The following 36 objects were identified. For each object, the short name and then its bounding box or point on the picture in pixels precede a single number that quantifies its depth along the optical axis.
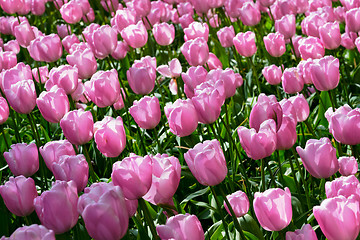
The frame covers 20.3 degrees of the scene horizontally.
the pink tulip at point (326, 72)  1.71
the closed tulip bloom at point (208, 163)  1.35
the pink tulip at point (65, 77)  1.84
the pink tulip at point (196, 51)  2.01
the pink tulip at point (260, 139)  1.41
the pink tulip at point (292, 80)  1.81
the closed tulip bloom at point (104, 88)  1.73
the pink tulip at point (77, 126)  1.57
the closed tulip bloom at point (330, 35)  2.01
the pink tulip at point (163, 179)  1.37
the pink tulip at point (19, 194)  1.43
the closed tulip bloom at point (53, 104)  1.71
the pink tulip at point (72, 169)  1.44
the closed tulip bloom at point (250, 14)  2.52
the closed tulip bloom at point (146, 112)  1.65
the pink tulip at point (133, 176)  1.32
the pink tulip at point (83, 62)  1.98
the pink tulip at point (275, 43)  2.09
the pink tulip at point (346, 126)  1.45
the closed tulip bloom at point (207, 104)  1.54
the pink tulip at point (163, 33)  2.36
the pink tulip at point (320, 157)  1.38
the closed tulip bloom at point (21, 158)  1.58
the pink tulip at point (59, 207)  1.30
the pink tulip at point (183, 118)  1.53
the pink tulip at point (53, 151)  1.54
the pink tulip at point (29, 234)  1.22
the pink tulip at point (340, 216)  1.22
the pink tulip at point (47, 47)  2.16
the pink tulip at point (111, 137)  1.53
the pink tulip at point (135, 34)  2.26
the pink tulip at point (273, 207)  1.28
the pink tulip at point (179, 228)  1.27
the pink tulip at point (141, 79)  1.85
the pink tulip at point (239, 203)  1.41
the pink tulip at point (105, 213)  1.24
